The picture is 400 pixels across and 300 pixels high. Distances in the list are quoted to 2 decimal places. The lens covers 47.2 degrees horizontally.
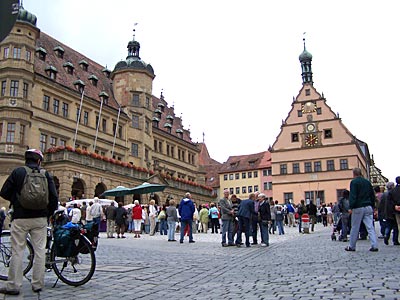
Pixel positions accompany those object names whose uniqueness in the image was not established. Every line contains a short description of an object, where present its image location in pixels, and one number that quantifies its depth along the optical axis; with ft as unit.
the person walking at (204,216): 86.47
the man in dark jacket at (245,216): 50.30
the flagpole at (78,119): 135.93
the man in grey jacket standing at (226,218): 51.25
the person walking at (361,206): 36.60
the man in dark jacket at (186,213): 57.93
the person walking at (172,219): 61.98
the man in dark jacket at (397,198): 41.26
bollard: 78.84
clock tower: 193.26
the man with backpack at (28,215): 21.01
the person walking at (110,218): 72.18
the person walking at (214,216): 88.43
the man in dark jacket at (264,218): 51.19
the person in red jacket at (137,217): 74.84
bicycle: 23.84
